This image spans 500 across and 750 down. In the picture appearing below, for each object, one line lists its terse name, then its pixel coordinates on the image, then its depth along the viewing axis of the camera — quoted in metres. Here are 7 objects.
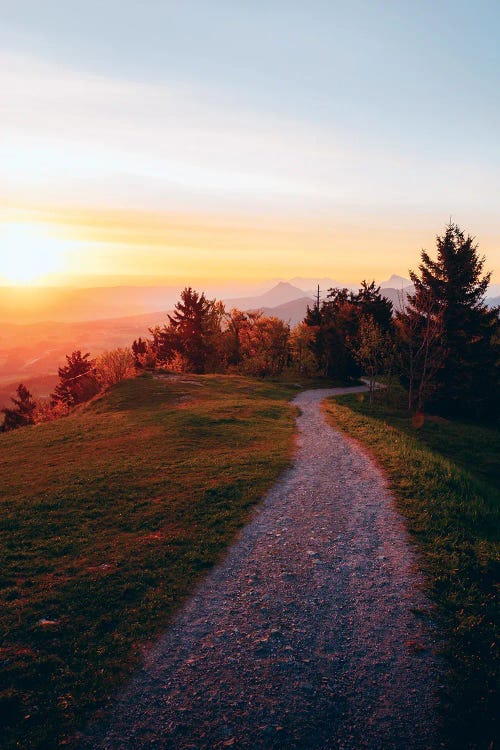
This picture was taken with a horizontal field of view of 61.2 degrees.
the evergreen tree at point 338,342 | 54.84
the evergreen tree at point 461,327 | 38.81
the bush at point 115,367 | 46.84
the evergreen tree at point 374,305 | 56.81
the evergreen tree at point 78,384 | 49.69
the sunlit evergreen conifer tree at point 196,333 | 66.31
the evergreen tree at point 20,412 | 72.25
